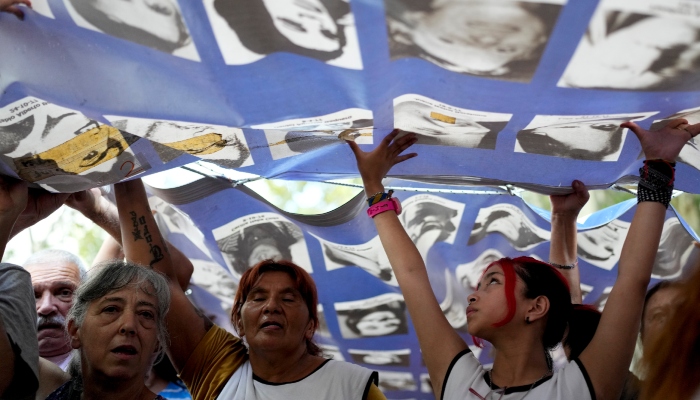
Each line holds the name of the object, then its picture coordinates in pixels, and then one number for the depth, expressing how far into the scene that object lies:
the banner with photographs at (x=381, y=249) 2.92
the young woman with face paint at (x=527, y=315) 2.00
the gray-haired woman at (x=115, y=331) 2.29
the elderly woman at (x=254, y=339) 2.45
